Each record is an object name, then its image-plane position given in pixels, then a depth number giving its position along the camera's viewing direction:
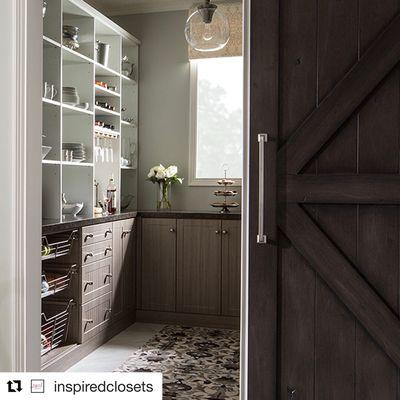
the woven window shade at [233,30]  4.80
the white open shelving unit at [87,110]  3.73
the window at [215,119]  5.01
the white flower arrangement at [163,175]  4.89
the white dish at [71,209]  4.03
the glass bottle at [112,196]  4.57
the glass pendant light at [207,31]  3.16
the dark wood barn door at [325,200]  1.96
